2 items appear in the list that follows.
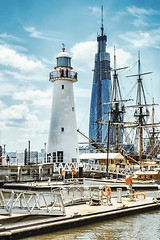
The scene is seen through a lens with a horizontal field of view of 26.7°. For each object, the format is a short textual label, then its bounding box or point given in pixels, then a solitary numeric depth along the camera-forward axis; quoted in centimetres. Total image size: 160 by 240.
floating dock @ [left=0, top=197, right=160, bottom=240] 1719
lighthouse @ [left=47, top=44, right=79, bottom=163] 5181
